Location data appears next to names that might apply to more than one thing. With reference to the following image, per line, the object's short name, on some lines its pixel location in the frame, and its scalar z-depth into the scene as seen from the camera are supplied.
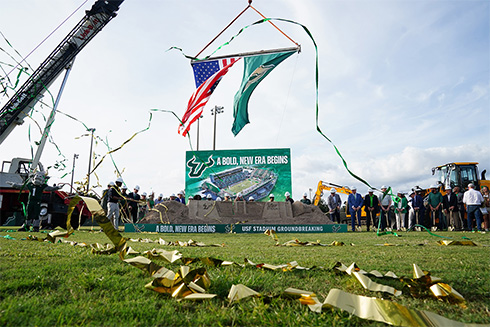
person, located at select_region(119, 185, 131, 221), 12.56
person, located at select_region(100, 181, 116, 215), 11.60
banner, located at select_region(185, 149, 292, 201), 25.00
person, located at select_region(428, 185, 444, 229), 14.23
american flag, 12.59
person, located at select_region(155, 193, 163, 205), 17.15
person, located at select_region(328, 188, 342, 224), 17.03
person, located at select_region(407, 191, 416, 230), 14.37
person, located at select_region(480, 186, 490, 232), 12.30
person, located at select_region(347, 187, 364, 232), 14.89
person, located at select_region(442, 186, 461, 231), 13.48
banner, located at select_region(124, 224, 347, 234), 11.40
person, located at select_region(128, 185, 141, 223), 15.47
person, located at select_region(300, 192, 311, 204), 17.28
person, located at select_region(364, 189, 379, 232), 15.04
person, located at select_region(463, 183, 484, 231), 11.89
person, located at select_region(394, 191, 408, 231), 14.67
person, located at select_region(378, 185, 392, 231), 14.73
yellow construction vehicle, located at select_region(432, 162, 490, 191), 17.20
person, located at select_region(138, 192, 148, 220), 16.81
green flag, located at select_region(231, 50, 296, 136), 12.42
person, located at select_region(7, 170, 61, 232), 10.36
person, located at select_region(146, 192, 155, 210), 17.25
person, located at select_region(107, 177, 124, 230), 11.11
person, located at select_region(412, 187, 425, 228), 14.45
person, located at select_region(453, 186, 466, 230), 14.52
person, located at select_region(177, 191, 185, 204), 17.78
